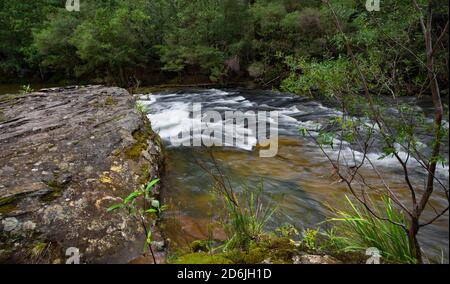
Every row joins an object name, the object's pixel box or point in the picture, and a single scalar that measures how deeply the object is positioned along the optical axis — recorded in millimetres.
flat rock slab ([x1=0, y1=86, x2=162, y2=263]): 2617
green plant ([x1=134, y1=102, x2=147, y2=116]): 6297
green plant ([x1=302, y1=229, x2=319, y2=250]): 2646
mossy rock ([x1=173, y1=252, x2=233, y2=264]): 2367
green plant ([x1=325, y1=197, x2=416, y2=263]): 2424
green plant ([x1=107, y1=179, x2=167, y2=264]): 2186
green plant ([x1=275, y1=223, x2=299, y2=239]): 3116
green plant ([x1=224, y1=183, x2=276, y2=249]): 2768
